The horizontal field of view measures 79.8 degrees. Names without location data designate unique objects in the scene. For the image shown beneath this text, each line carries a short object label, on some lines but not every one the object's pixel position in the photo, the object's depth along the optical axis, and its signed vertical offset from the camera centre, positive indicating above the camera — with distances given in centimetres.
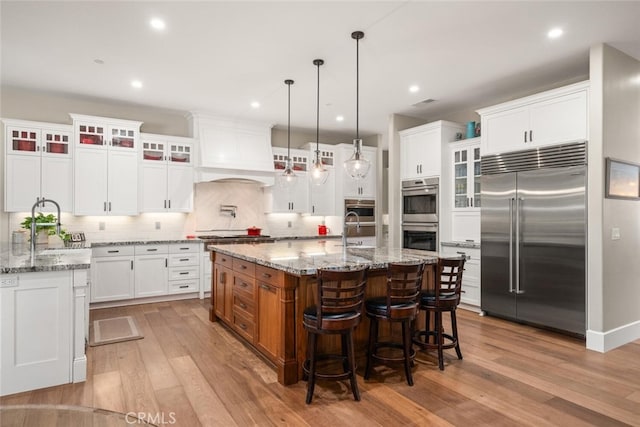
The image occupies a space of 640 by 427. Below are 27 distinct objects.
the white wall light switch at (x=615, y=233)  390 -18
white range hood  616 +111
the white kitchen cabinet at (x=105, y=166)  534 +71
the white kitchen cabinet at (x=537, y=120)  402 +110
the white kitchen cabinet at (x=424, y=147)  572 +107
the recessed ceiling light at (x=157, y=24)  333 +170
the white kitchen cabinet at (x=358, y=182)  734 +66
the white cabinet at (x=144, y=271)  532 -81
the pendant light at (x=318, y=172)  434 +50
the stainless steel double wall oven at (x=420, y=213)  577 +4
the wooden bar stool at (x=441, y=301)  325 -74
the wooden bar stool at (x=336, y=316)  267 -72
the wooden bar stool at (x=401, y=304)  295 -71
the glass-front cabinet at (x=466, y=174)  539 +60
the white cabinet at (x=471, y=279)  513 -86
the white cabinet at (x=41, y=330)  275 -85
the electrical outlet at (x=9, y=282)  271 -48
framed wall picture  383 +38
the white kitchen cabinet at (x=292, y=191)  694 +44
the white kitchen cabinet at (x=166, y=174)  584 +65
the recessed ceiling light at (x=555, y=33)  351 +170
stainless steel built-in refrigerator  402 -24
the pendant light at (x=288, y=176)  461 +48
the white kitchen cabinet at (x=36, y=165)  498 +68
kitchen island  297 -65
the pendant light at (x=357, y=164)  388 +52
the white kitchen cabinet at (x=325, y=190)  727 +49
